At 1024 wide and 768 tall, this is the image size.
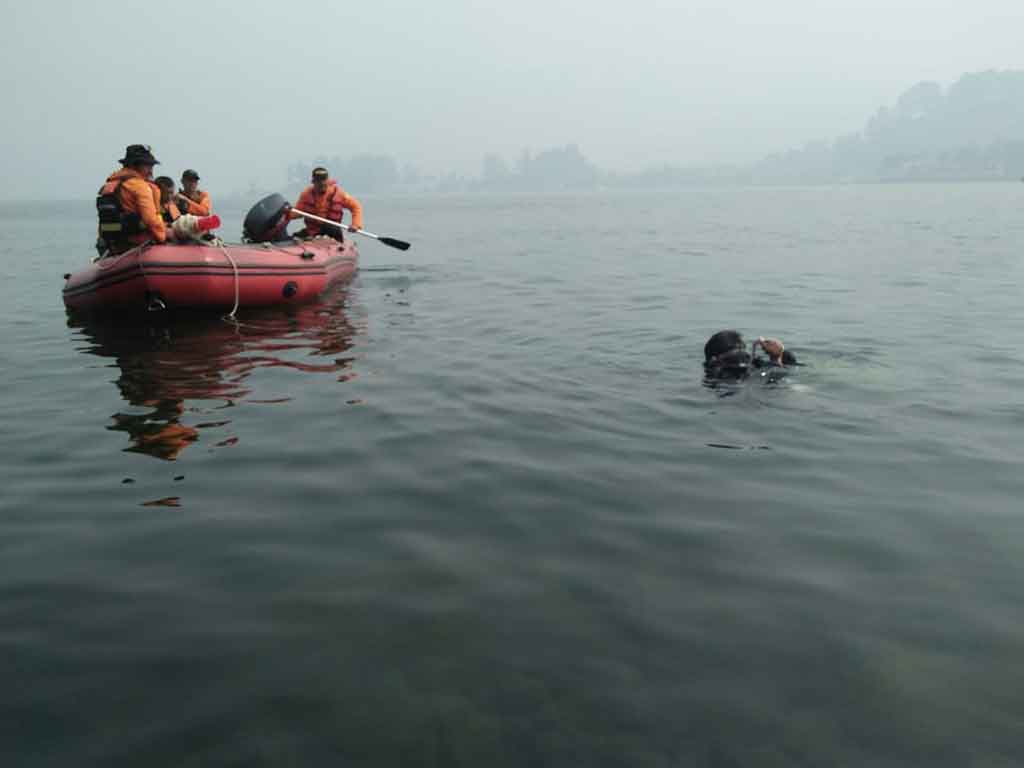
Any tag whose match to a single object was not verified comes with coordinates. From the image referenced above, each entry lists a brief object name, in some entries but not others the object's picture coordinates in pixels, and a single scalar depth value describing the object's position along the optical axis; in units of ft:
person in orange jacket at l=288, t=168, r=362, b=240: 46.69
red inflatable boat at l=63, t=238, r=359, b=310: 32.53
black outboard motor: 41.39
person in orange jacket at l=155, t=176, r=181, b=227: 36.29
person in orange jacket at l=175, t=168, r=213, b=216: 42.52
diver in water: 22.98
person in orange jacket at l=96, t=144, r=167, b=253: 32.45
